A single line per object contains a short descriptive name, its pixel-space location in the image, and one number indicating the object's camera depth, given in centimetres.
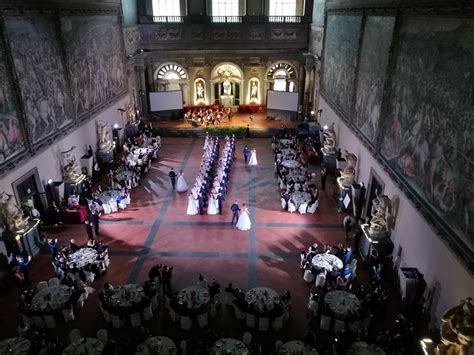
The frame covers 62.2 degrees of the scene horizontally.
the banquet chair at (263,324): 1125
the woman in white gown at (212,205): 1789
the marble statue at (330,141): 2217
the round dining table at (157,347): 982
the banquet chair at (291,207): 1809
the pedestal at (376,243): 1369
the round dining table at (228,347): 980
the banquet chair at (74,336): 1016
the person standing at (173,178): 2031
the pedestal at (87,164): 2094
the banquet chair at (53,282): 1246
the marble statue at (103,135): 2261
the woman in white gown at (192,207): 1784
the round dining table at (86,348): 980
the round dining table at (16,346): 991
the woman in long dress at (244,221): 1648
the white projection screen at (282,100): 3052
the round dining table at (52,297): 1150
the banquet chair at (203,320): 1145
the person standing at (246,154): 2386
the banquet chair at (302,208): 1794
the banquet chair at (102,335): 1039
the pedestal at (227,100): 3412
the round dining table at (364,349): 981
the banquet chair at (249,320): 1140
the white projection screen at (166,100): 3128
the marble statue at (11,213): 1353
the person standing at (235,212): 1675
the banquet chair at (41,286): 1221
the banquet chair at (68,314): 1163
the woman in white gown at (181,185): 2006
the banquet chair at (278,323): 1130
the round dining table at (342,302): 1128
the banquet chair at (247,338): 1016
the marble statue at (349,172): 1795
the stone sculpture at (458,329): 771
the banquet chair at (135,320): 1148
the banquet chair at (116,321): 1142
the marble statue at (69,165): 1838
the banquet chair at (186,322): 1133
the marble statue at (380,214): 1370
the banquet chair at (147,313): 1165
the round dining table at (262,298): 1144
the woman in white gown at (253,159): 2355
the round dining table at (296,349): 981
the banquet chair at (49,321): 1141
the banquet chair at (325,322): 1131
